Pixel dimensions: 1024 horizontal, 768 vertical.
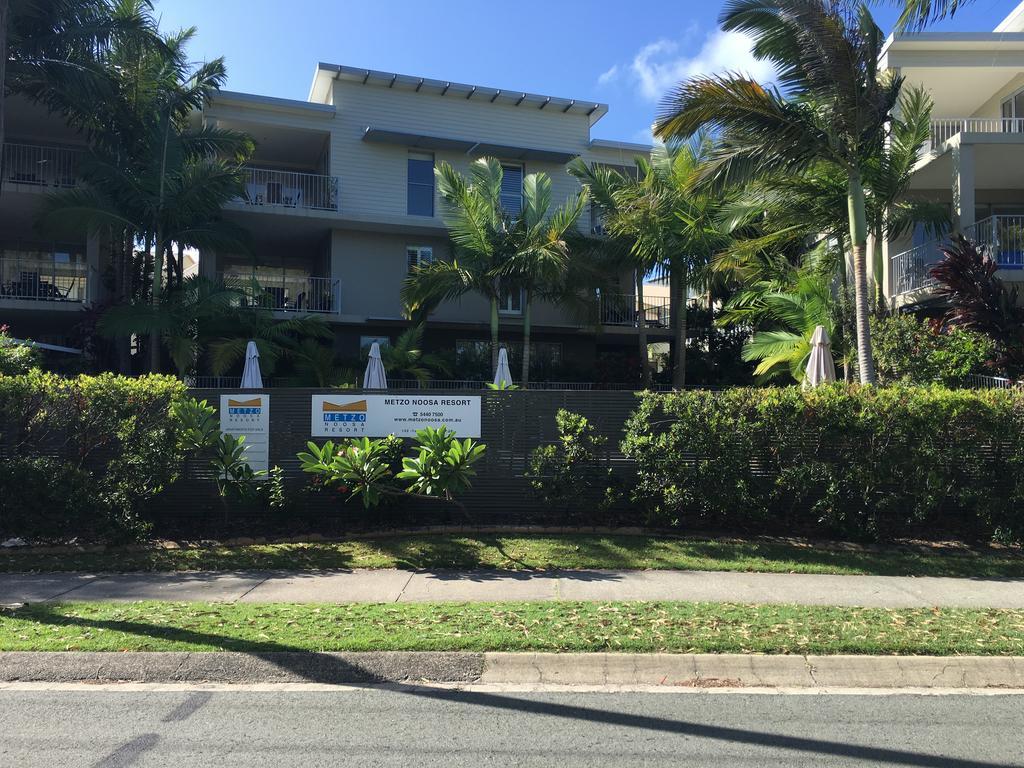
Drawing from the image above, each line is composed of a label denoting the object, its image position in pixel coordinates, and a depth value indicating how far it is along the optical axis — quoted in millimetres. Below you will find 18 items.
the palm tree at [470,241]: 17500
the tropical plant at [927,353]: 12570
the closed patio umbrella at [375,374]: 13523
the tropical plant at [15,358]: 11203
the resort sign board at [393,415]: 9961
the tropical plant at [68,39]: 14555
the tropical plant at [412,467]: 8766
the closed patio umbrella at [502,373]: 13383
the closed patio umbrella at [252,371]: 12914
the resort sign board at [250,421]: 9953
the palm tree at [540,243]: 17141
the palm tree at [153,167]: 16375
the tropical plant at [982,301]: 12492
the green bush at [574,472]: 9555
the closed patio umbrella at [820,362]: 11438
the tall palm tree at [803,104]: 11156
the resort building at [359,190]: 19719
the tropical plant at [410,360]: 17375
